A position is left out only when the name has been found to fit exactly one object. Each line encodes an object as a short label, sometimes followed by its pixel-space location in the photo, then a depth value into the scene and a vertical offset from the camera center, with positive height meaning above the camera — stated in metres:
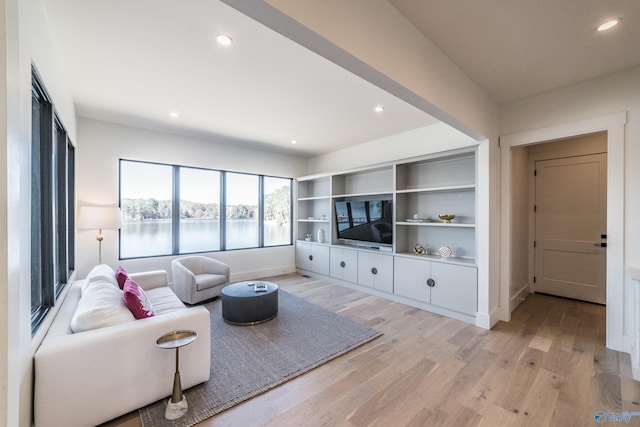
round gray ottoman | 3.19 -1.14
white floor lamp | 3.33 -0.07
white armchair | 3.81 -0.99
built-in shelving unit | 3.50 -0.43
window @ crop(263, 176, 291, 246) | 5.79 +0.04
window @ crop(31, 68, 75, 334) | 1.75 +0.07
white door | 3.83 -0.22
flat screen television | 4.40 -0.15
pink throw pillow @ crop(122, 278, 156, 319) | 2.06 -0.72
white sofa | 1.54 -1.00
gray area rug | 1.91 -1.36
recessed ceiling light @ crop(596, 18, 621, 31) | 1.89 +1.36
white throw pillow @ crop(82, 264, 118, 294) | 2.51 -0.63
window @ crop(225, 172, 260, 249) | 5.26 +0.03
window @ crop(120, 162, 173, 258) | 4.17 +0.06
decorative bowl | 3.75 -0.08
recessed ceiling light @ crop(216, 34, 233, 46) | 2.01 +1.33
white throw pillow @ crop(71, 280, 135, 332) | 1.81 -0.70
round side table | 1.77 -1.17
